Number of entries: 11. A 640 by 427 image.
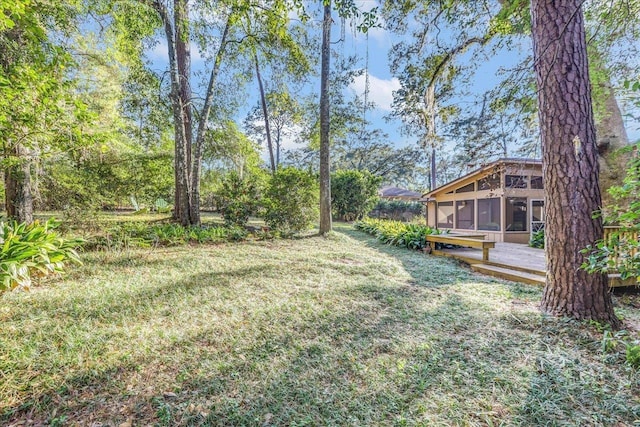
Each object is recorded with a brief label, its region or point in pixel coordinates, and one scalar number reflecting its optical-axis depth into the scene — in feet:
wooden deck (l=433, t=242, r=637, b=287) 14.96
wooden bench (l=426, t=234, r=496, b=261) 19.42
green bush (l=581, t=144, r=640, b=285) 5.80
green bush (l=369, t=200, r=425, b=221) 65.77
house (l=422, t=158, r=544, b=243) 30.96
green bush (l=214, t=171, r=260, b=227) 27.12
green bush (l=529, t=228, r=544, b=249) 25.80
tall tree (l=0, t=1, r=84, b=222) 10.27
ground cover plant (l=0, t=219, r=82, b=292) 10.40
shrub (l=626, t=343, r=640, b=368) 6.49
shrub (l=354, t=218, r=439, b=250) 26.73
